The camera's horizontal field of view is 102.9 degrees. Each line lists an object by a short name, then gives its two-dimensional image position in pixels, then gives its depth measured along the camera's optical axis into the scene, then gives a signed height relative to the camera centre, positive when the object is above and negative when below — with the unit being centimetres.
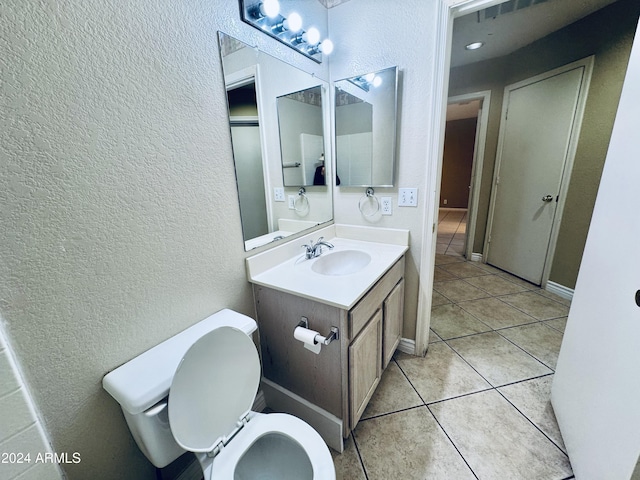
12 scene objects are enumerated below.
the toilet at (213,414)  76 -75
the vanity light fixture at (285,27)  113 +71
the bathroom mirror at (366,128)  153 +27
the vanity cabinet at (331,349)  108 -81
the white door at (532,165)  239 +0
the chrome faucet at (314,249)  150 -44
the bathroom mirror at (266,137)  114 +19
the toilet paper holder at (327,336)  100 -64
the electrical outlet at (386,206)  166 -23
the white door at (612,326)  82 -59
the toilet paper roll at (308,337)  101 -63
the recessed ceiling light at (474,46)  255 +119
